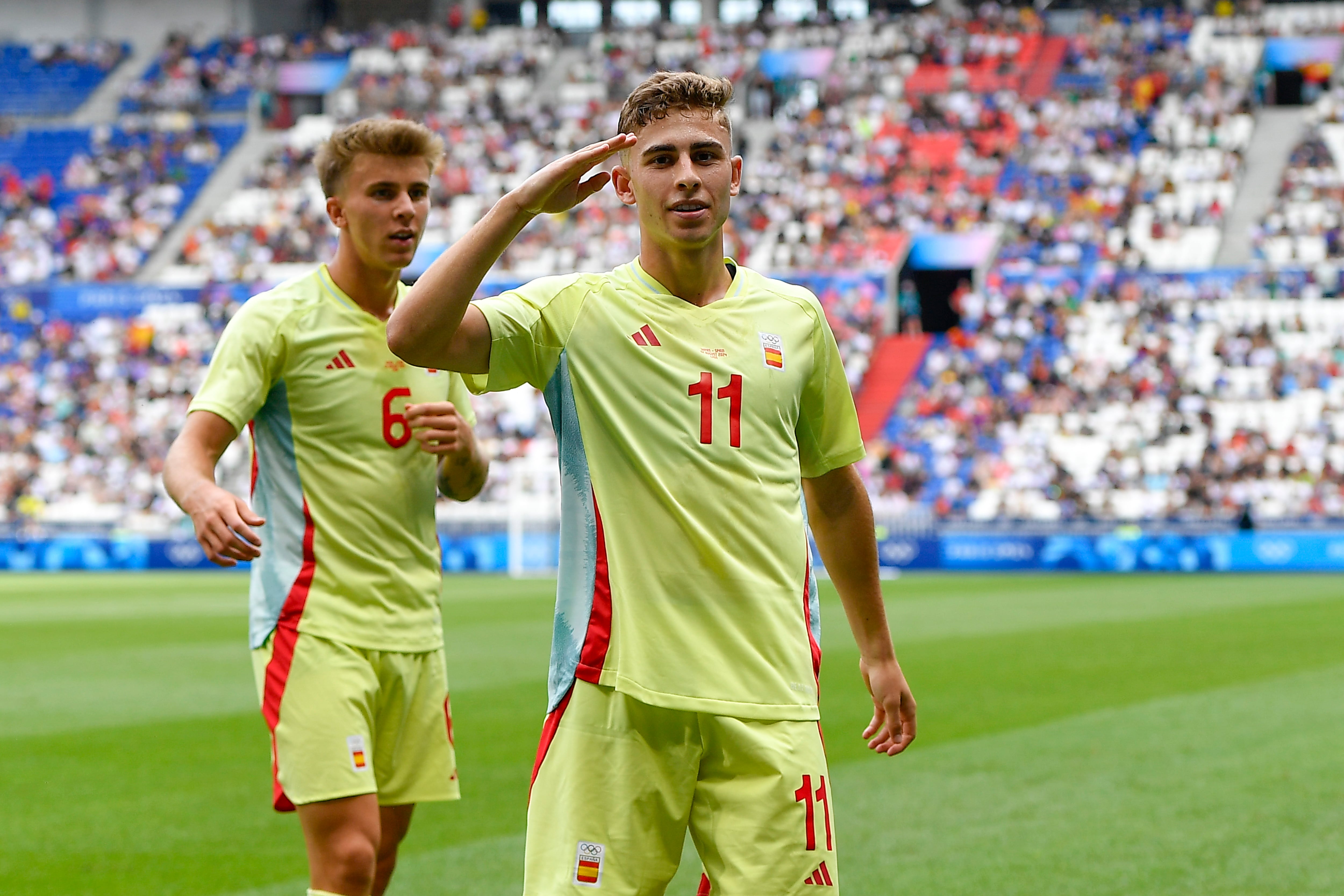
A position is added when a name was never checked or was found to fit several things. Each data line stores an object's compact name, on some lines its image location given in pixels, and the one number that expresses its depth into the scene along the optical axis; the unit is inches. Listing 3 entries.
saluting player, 250.2
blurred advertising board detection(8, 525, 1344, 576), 2103.8
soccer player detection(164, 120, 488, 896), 340.2
